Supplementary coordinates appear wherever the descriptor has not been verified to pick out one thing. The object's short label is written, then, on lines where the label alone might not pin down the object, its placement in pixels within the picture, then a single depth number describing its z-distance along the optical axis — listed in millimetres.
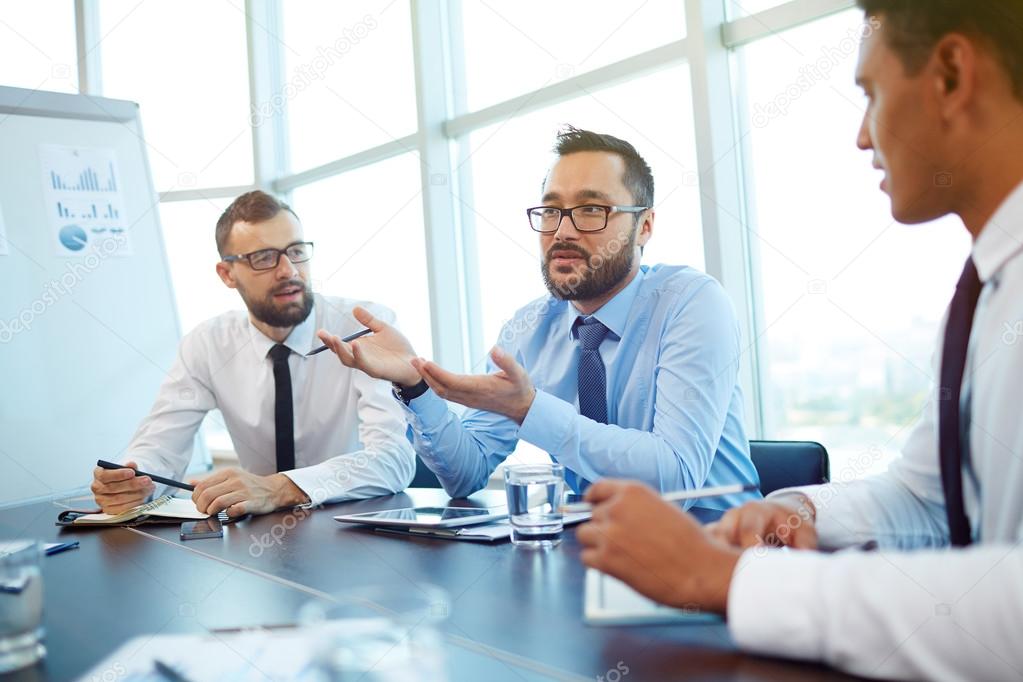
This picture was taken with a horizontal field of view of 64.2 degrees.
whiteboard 3543
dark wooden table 828
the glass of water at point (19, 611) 945
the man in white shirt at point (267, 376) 2594
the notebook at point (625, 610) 909
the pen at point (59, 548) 1596
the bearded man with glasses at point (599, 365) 1819
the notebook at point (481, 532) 1412
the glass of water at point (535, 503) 1389
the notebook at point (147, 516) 1874
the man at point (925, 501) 743
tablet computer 1521
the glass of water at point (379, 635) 845
